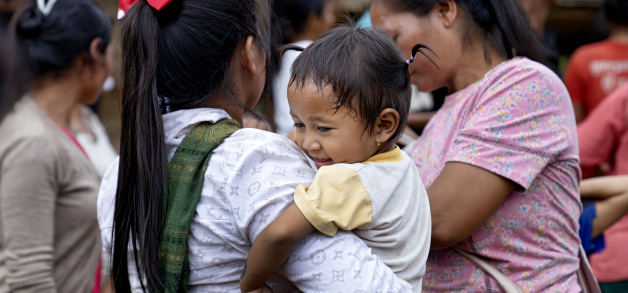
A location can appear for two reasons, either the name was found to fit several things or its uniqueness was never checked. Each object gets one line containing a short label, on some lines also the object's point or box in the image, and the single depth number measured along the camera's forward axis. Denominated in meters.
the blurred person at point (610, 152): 2.81
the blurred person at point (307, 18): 4.23
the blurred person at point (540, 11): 4.14
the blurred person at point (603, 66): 4.25
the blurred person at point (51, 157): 2.18
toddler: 1.26
